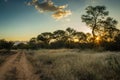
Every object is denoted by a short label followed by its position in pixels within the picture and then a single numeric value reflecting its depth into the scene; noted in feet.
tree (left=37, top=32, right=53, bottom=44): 174.61
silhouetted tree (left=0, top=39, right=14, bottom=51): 104.00
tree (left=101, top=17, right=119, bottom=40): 66.48
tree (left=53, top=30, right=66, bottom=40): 161.22
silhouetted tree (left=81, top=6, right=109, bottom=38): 64.93
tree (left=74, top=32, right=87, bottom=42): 148.79
